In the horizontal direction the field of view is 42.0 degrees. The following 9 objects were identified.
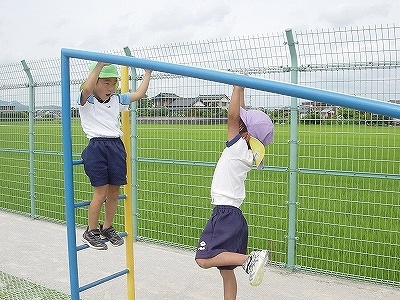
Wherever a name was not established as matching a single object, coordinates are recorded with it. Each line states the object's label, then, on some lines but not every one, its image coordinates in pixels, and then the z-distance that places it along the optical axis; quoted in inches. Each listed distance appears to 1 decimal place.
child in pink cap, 120.1
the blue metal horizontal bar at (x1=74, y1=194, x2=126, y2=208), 136.4
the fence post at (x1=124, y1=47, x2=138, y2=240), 238.7
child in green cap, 133.6
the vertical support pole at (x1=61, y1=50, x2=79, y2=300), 128.7
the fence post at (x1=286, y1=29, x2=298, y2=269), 192.2
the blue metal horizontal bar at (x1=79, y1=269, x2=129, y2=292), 137.2
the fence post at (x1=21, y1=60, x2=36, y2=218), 285.7
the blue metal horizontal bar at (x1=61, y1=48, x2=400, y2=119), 83.5
